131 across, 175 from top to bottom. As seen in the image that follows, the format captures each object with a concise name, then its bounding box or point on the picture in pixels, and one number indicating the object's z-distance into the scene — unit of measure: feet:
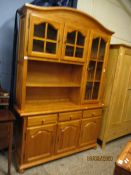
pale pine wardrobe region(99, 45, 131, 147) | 8.68
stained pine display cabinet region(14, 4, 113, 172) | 6.39
